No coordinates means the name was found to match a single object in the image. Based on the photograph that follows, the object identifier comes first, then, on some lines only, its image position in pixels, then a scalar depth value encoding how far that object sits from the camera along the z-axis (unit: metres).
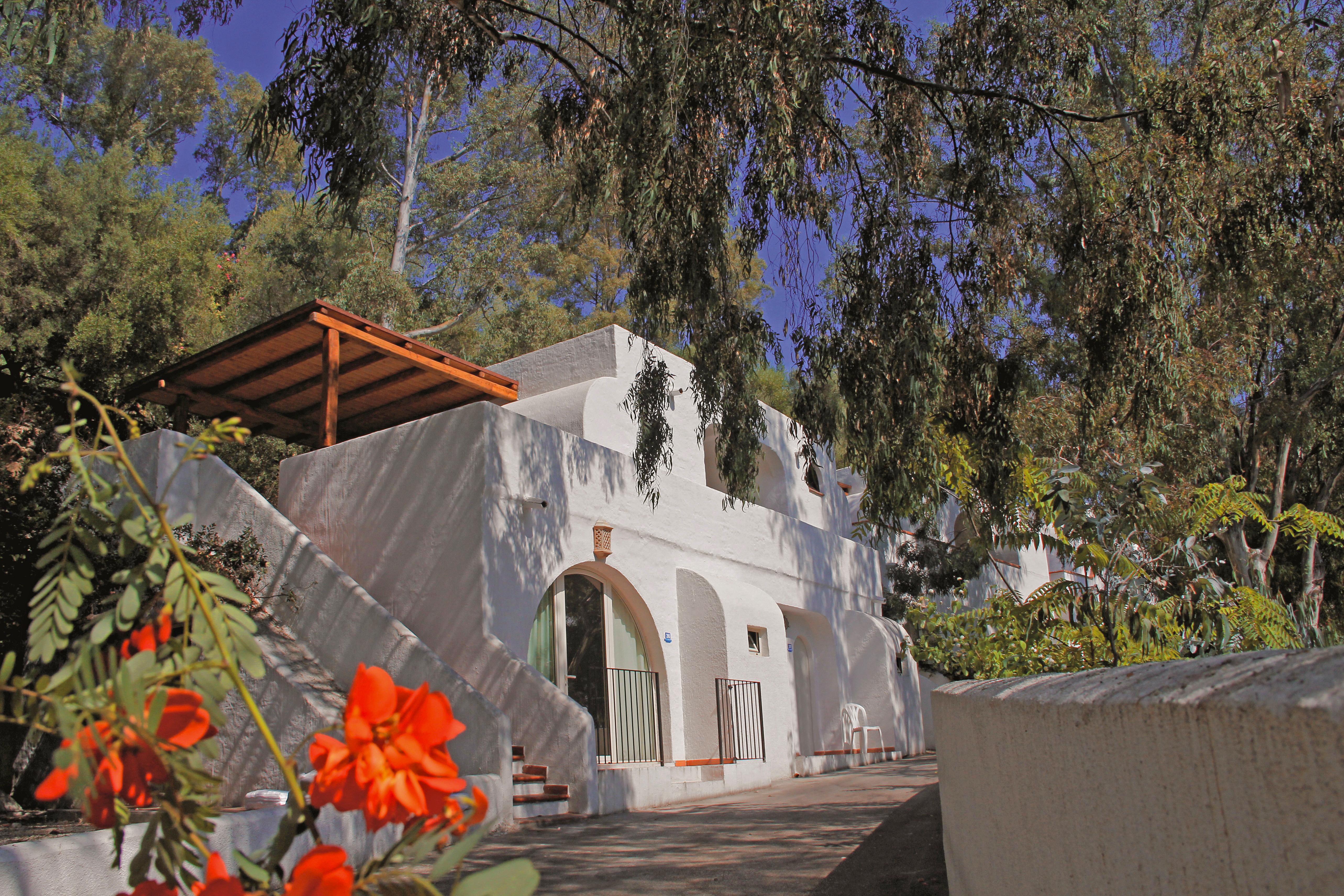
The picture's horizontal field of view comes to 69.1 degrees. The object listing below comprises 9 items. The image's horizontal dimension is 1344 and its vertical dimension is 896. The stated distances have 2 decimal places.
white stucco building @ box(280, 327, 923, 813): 9.95
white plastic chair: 15.95
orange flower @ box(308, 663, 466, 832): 1.01
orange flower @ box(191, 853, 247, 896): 1.01
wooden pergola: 11.76
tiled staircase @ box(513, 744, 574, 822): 8.73
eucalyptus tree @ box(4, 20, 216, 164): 26.28
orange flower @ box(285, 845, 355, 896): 0.98
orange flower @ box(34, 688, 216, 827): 0.97
